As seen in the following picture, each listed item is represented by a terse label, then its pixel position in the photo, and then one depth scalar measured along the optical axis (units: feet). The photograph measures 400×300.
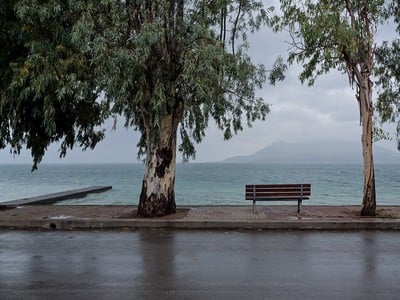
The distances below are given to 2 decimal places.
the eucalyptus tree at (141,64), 36.27
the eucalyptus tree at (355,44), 38.11
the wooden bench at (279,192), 42.75
